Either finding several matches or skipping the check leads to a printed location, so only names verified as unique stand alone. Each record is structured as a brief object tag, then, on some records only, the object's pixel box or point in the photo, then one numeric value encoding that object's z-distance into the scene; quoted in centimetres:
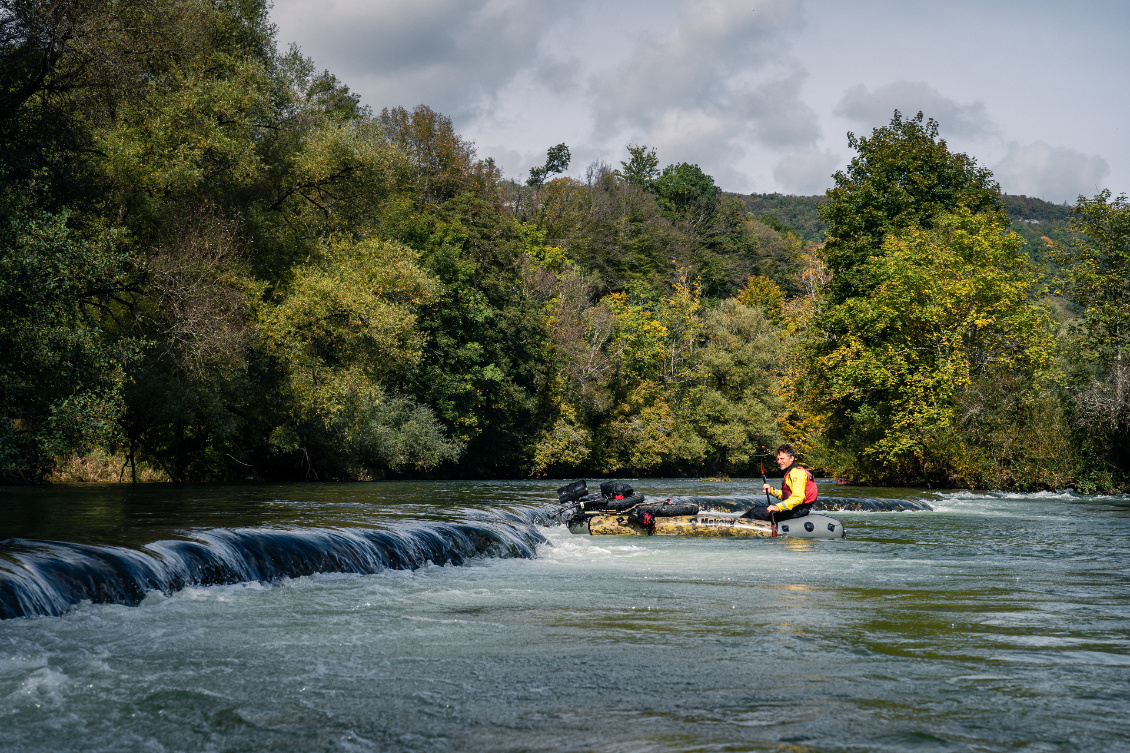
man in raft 1484
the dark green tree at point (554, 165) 7375
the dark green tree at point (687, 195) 7319
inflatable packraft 1452
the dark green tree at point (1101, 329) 2477
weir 771
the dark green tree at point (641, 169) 7675
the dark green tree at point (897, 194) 3309
